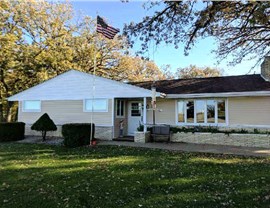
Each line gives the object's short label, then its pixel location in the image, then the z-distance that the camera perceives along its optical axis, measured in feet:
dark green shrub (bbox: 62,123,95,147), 32.44
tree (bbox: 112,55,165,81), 71.85
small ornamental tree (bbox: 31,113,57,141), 37.34
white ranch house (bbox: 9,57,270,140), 36.77
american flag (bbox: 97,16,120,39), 32.11
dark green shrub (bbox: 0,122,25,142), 38.85
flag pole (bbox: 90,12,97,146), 38.81
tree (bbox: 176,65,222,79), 112.96
